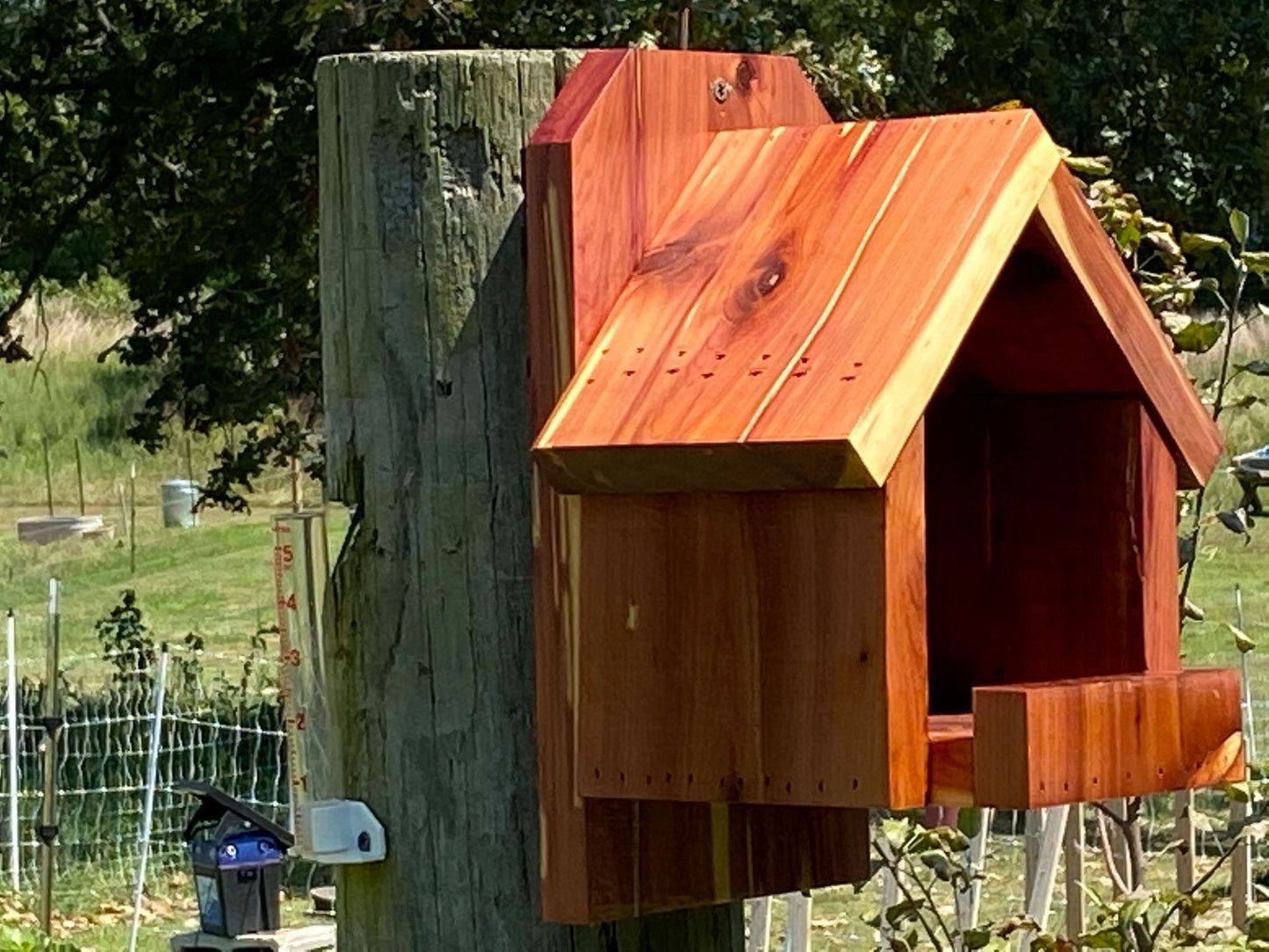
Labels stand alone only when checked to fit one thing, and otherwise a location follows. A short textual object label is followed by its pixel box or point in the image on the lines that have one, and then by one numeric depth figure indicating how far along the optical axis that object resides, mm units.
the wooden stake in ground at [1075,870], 4684
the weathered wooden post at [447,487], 2045
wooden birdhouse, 1891
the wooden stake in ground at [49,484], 21953
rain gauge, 2064
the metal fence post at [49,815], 7066
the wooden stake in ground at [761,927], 4465
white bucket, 21484
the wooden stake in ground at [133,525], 19297
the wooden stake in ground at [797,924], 4352
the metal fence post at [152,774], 8078
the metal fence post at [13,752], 8594
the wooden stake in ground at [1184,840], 4254
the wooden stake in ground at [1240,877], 5392
